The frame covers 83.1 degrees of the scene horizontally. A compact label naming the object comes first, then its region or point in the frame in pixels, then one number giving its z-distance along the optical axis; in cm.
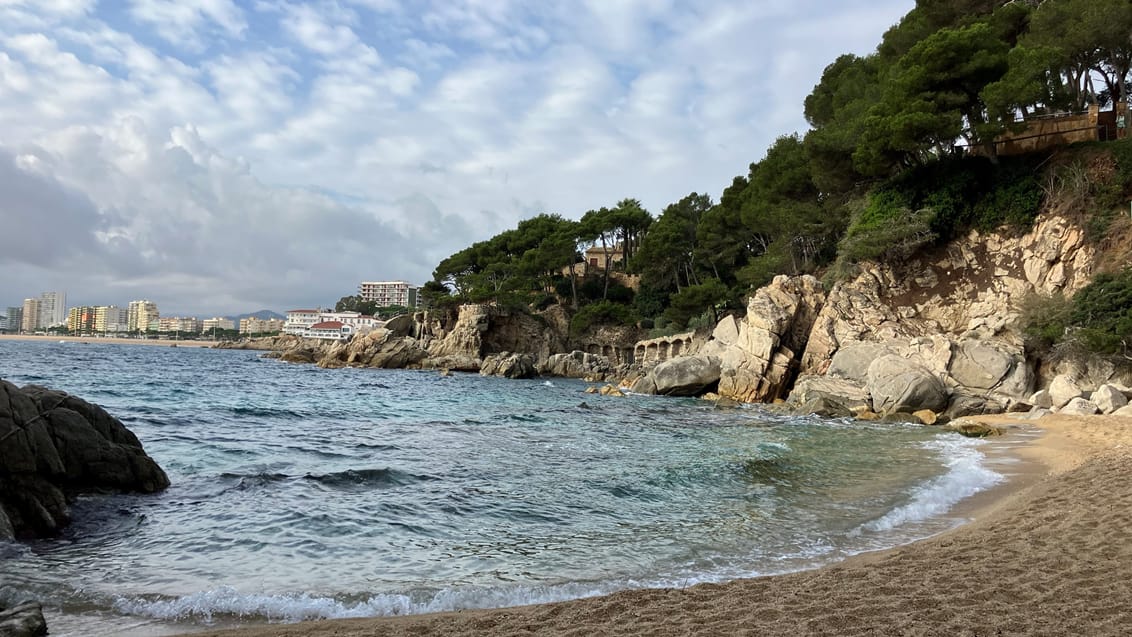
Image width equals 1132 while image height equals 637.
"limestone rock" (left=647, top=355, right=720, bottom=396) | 3162
